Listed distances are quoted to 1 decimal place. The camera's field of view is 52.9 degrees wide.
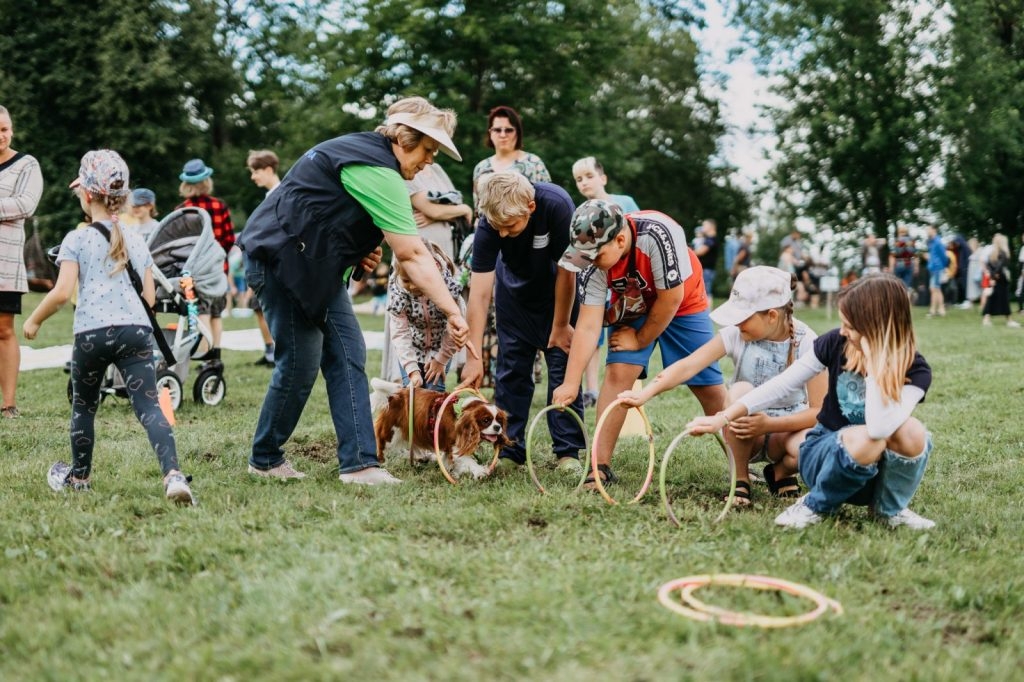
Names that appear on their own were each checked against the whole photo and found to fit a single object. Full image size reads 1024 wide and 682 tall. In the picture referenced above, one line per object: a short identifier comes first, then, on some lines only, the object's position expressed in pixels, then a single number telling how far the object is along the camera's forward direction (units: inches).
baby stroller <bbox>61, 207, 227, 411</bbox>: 317.7
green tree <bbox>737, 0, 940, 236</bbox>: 1161.4
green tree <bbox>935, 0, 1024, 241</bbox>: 1126.4
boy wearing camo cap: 191.2
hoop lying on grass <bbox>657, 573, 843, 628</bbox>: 125.5
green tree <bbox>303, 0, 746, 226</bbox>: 1002.7
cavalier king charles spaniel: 221.5
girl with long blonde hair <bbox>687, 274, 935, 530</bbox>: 162.6
